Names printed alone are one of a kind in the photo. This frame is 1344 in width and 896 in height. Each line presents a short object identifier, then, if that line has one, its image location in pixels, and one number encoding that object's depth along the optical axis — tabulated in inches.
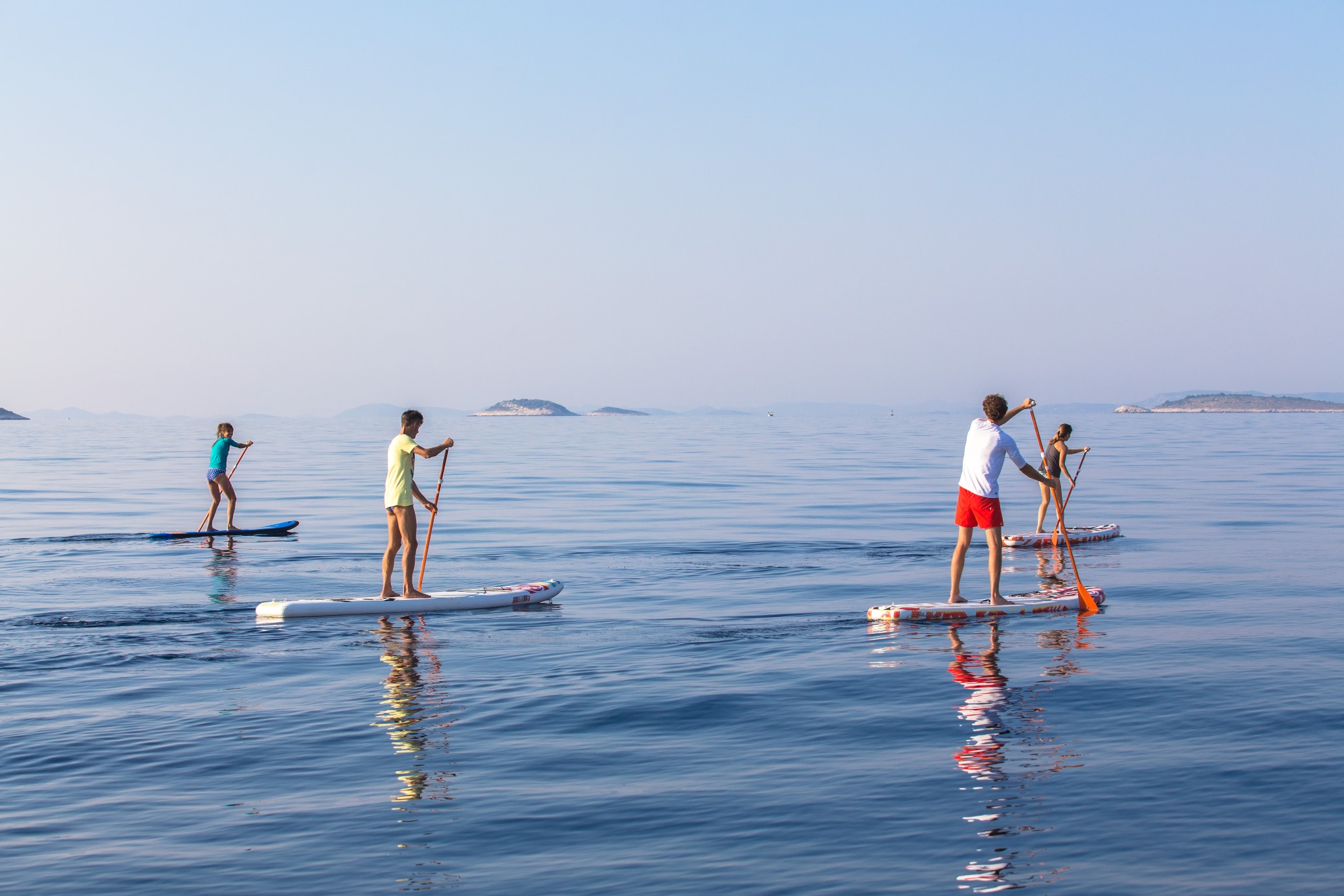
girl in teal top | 845.2
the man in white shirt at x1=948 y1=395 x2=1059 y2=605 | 482.0
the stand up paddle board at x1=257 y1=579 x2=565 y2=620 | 506.3
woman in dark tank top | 754.8
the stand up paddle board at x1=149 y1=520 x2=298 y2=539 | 877.8
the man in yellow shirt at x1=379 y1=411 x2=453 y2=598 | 517.7
